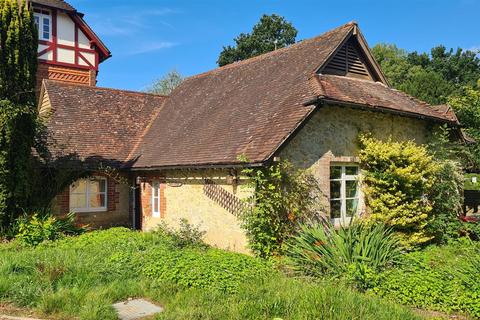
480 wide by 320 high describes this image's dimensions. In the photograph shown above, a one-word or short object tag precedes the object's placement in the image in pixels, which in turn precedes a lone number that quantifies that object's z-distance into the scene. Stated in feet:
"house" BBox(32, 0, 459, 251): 36.32
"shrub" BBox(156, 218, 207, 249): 37.93
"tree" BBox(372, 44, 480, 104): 161.38
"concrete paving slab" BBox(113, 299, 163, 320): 21.38
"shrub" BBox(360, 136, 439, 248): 37.01
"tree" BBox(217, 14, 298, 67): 164.55
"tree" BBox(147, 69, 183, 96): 168.79
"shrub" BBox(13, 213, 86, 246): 38.78
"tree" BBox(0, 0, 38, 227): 40.63
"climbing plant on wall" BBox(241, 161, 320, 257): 32.40
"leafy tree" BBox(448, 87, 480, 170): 41.35
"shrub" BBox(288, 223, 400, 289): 25.23
